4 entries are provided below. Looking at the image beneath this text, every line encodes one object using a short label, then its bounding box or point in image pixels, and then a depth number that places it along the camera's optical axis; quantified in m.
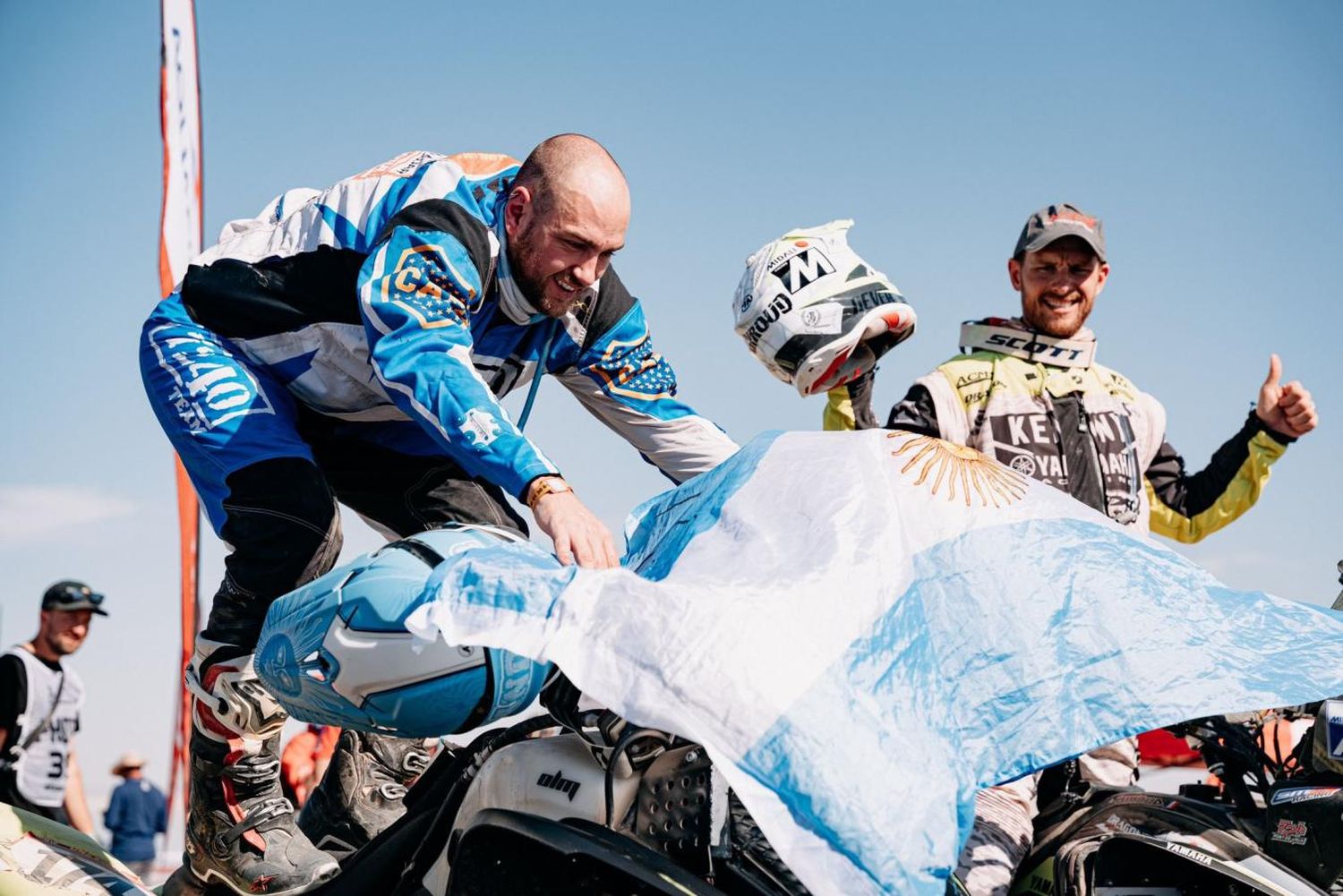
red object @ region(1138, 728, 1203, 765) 4.54
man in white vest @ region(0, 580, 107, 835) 6.09
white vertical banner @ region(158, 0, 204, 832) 7.16
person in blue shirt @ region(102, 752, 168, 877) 8.73
